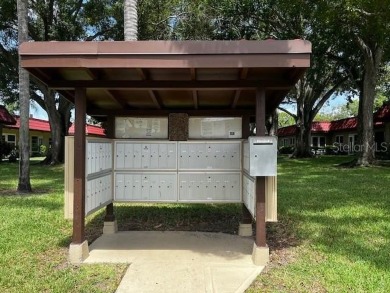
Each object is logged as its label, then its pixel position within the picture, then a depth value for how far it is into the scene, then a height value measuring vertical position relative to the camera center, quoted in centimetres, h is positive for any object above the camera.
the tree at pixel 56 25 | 1677 +587
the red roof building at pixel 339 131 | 2613 +141
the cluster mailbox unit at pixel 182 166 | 565 -32
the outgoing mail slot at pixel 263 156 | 412 -12
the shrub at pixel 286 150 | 3897 -49
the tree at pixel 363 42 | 1265 +458
